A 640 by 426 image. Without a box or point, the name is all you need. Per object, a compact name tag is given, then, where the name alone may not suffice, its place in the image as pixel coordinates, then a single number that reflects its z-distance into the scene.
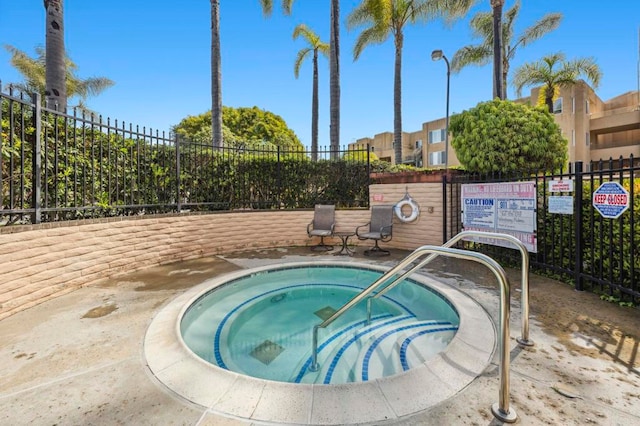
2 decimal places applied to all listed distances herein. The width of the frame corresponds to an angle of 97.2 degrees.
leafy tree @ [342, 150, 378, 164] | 8.69
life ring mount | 7.34
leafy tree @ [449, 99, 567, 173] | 6.36
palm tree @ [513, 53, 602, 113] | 16.39
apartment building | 21.91
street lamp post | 10.04
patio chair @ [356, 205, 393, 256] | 7.13
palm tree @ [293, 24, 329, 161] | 19.06
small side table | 7.27
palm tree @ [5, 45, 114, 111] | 18.20
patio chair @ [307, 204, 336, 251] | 7.90
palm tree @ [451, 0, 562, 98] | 16.69
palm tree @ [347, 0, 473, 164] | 13.57
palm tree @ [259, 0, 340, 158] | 11.51
